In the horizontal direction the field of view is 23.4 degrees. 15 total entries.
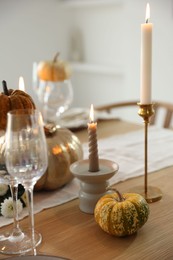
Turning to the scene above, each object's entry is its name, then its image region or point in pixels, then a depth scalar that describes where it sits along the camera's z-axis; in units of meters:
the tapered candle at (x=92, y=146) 0.92
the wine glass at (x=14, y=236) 0.79
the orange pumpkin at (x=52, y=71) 1.68
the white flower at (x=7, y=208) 0.91
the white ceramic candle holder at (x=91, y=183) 0.92
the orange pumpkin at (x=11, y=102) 0.87
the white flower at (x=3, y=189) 0.92
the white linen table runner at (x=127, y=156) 1.03
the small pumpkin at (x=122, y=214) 0.80
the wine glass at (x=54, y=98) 1.64
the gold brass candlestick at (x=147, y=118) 1.00
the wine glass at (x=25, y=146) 0.69
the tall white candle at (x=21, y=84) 0.98
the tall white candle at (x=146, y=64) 0.96
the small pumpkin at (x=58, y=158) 1.04
